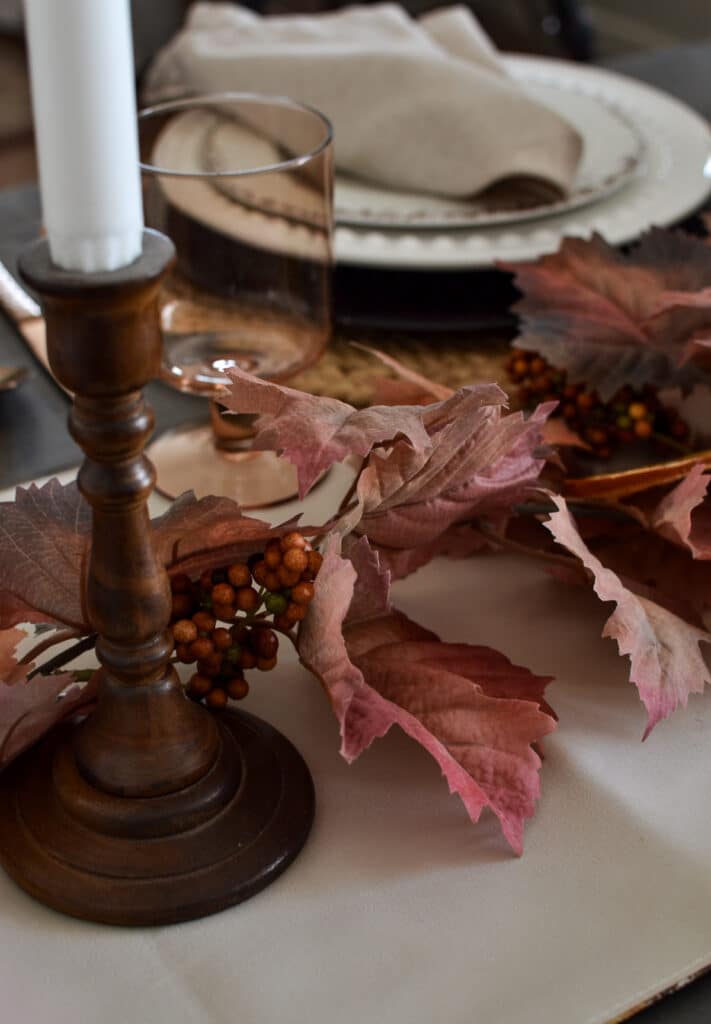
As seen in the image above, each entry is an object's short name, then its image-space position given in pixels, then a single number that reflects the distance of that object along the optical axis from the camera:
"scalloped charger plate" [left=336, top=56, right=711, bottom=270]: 0.69
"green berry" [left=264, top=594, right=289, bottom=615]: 0.40
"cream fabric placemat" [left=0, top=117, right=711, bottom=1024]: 0.35
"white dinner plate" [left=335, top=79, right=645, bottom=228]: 0.74
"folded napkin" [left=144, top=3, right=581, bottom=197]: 0.79
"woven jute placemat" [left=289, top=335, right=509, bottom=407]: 0.66
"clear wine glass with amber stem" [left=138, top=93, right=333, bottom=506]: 0.58
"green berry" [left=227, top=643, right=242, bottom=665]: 0.42
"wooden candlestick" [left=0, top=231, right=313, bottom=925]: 0.35
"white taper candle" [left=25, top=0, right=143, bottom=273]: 0.27
